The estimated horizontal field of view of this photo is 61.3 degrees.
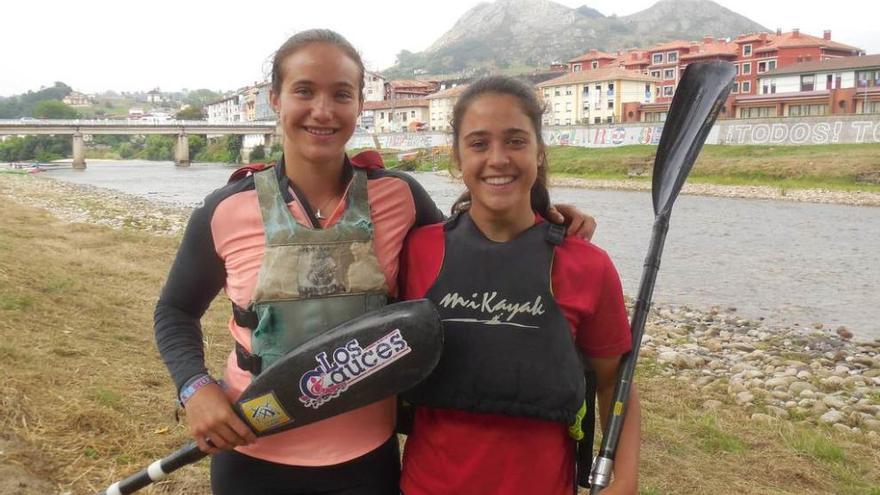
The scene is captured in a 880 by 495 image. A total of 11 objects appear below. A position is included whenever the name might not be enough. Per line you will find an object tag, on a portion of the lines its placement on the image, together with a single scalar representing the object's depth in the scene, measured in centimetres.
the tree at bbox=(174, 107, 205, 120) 13823
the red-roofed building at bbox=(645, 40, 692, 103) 7225
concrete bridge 6278
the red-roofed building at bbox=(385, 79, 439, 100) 9856
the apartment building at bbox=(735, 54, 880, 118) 4759
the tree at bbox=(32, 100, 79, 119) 14188
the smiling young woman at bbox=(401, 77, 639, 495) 201
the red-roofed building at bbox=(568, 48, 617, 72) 8712
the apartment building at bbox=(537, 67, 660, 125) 6894
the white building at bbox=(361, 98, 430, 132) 8188
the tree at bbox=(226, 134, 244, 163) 8012
